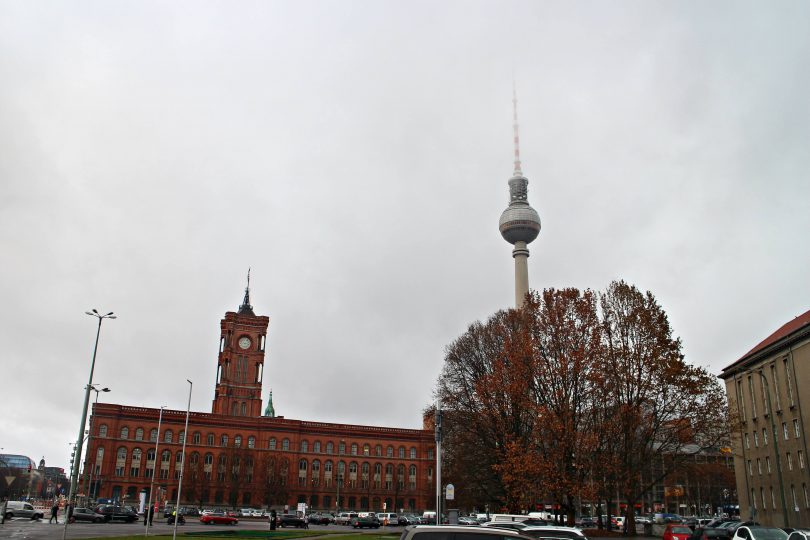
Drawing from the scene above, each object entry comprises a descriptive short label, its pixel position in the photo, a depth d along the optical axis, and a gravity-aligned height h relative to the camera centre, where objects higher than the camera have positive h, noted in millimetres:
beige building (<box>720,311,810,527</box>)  49219 +4518
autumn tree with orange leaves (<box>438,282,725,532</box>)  36969 +4717
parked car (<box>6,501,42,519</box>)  59638 -3822
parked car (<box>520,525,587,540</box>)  21286 -1696
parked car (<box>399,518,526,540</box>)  11540 -961
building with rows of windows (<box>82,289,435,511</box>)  101750 +2763
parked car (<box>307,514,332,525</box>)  72938 -4988
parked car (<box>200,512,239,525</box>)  64000 -4508
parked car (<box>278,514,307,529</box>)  60156 -4295
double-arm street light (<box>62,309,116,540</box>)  33478 +2617
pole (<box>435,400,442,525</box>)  34875 +1442
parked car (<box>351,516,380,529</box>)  64194 -4545
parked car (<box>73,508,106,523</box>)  54375 -3760
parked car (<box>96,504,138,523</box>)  56875 -3723
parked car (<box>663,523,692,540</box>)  32312 -2441
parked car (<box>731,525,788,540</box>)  25847 -1917
